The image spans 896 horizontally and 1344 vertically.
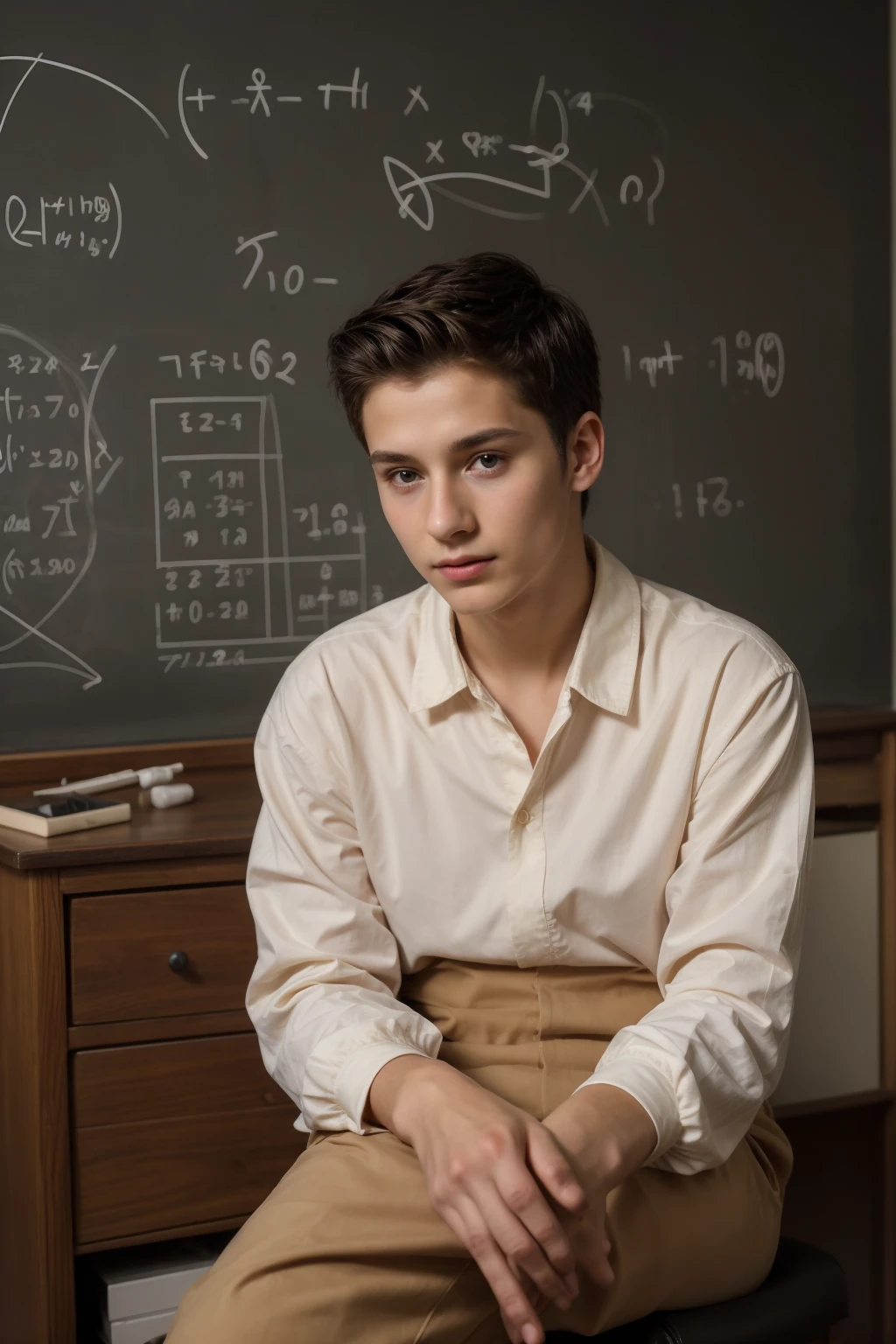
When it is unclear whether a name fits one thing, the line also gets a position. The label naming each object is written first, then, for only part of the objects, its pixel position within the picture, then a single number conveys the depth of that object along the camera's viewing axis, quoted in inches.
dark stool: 49.3
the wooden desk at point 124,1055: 68.8
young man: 46.3
